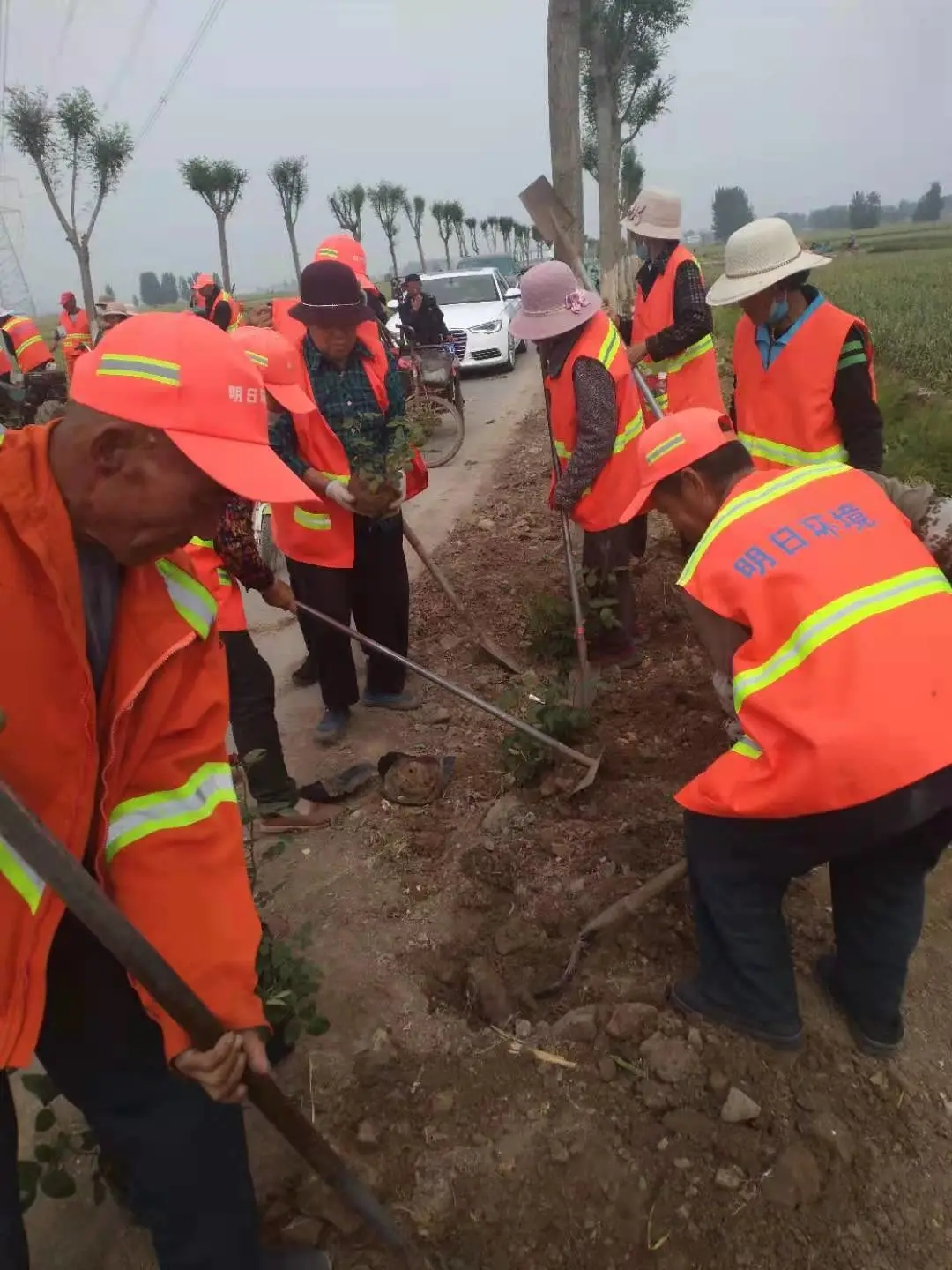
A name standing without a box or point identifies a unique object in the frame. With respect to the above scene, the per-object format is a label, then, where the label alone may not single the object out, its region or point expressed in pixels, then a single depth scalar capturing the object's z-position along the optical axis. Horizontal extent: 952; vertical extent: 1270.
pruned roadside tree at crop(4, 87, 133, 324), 18.11
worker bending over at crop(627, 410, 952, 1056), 1.68
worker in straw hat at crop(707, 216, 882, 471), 3.09
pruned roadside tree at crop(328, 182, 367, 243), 40.31
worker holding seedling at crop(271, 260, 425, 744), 3.48
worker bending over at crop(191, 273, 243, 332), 8.79
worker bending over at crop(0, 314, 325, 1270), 1.33
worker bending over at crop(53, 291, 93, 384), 12.70
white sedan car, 13.86
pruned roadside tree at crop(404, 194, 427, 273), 53.08
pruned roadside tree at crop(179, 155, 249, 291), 24.50
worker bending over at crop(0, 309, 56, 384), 10.70
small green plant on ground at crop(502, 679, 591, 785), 3.44
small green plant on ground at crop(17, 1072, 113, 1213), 1.57
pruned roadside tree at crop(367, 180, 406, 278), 46.75
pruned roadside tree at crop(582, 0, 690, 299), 17.64
